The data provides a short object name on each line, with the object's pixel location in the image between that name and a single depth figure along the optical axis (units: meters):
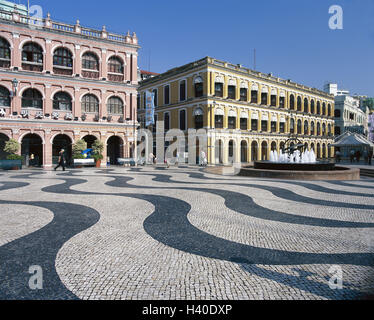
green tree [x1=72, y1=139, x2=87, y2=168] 25.78
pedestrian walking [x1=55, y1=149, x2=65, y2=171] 21.14
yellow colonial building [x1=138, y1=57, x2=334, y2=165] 34.91
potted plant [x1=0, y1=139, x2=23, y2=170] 22.22
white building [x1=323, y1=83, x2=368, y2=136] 60.81
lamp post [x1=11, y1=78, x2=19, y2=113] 23.92
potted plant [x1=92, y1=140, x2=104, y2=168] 26.78
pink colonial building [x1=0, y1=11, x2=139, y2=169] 24.66
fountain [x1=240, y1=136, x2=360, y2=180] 15.52
